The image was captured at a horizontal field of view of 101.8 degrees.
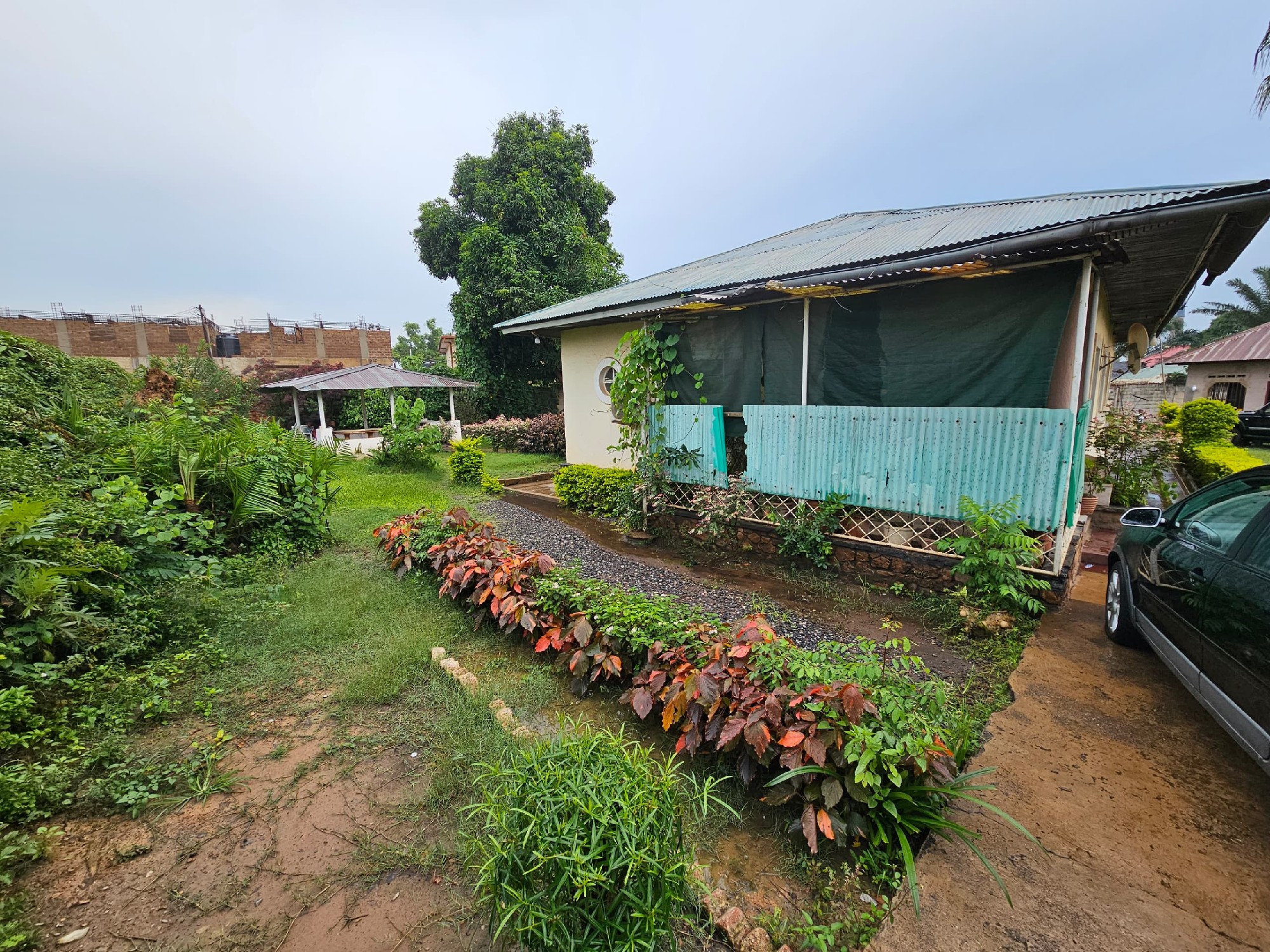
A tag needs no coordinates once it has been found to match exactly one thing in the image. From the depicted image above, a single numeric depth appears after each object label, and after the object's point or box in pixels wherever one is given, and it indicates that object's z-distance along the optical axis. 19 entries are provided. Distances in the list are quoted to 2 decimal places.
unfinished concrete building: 28.05
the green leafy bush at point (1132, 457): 6.99
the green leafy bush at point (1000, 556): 4.12
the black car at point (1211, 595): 2.27
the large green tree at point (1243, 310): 26.62
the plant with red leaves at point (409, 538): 5.16
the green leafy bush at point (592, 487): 7.92
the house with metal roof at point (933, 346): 4.27
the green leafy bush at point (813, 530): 5.50
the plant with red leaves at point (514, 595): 3.25
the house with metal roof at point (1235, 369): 18.86
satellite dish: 9.39
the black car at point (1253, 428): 15.01
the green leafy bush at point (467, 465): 10.80
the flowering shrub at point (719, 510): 6.24
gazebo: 14.27
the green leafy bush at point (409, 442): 12.17
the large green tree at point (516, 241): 16.84
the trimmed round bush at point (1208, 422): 12.57
